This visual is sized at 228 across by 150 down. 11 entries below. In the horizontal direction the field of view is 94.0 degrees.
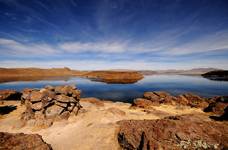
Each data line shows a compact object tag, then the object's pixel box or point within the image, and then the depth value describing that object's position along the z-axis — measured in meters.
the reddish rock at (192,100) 17.66
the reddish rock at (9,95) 21.29
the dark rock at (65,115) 11.82
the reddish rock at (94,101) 18.40
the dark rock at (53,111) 11.50
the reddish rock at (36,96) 11.87
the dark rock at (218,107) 13.38
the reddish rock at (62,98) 12.44
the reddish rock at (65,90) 13.30
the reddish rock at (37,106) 11.51
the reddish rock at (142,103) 17.16
